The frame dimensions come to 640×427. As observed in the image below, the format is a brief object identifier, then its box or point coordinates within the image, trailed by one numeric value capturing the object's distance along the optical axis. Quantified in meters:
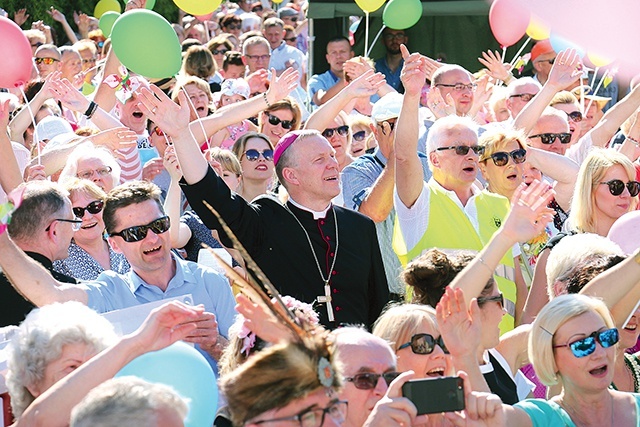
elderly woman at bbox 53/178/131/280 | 10.54
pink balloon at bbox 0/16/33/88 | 12.52
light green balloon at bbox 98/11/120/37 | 19.45
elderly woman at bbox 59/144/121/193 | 11.63
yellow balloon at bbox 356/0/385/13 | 18.03
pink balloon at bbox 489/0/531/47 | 17.23
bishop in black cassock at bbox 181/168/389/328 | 9.95
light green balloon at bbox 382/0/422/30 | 18.70
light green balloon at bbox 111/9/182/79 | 12.95
